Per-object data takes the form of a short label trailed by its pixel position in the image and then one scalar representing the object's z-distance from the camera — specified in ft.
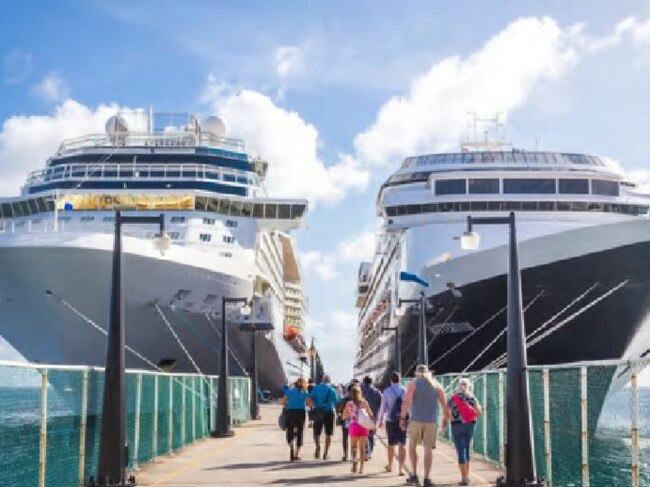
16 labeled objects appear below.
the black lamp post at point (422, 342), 75.77
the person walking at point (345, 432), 49.49
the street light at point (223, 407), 67.62
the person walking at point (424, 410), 36.78
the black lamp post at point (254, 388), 96.22
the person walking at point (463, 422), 37.01
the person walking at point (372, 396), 51.68
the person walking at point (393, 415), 42.24
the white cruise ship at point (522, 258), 82.69
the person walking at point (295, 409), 48.96
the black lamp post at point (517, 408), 34.76
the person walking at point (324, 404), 50.31
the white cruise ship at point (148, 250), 90.68
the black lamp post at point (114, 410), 35.27
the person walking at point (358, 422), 43.62
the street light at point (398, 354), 105.50
